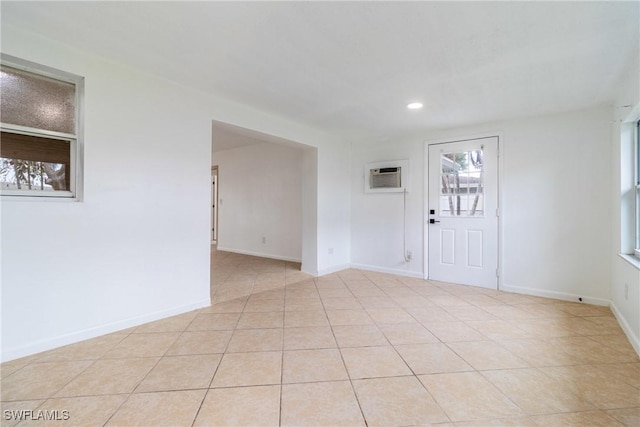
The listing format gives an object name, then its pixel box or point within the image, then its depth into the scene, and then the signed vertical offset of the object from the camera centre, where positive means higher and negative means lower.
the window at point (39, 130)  1.98 +0.59
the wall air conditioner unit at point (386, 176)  4.52 +0.61
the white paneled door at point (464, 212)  3.80 +0.03
